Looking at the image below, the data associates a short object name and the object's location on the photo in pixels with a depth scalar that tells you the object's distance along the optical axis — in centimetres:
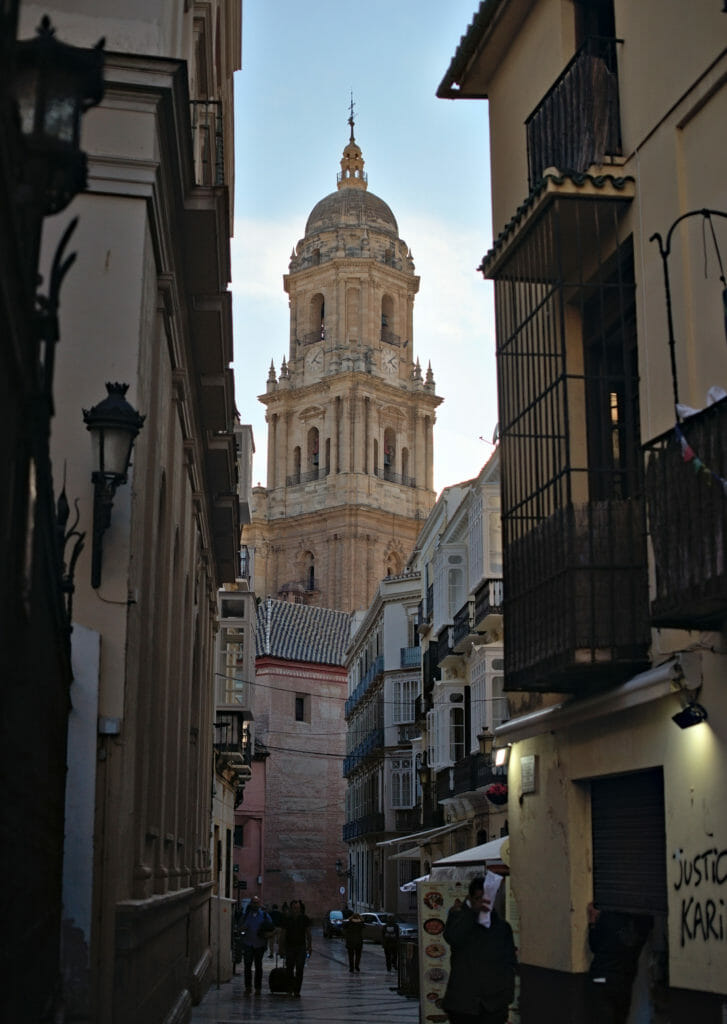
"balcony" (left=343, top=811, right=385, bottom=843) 5534
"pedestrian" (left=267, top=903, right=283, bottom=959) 3815
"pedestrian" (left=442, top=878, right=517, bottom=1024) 872
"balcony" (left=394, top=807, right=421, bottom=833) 5150
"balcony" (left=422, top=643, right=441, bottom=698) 4031
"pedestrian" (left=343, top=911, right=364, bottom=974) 3098
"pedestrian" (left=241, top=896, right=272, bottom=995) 2270
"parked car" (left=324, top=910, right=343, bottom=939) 5381
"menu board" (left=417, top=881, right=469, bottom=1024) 1370
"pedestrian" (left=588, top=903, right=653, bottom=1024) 1089
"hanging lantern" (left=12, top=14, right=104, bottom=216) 379
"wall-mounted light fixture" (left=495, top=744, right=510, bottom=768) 1429
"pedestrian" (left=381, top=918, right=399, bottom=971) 3100
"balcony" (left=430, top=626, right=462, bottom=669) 3738
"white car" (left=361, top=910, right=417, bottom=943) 4668
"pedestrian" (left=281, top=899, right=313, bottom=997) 2175
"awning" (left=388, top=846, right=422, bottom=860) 3864
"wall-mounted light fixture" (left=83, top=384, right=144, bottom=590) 876
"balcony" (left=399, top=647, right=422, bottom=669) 5331
